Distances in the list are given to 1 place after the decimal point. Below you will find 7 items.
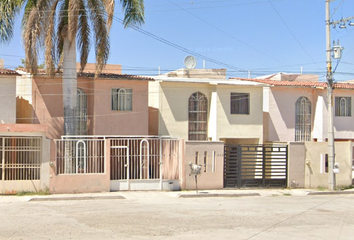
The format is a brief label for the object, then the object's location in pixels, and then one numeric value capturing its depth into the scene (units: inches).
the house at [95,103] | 959.0
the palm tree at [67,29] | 767.1
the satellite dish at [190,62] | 1291.8
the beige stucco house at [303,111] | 1211.9
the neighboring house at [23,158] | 735.7
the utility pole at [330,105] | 924.6
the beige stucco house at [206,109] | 1108.5
